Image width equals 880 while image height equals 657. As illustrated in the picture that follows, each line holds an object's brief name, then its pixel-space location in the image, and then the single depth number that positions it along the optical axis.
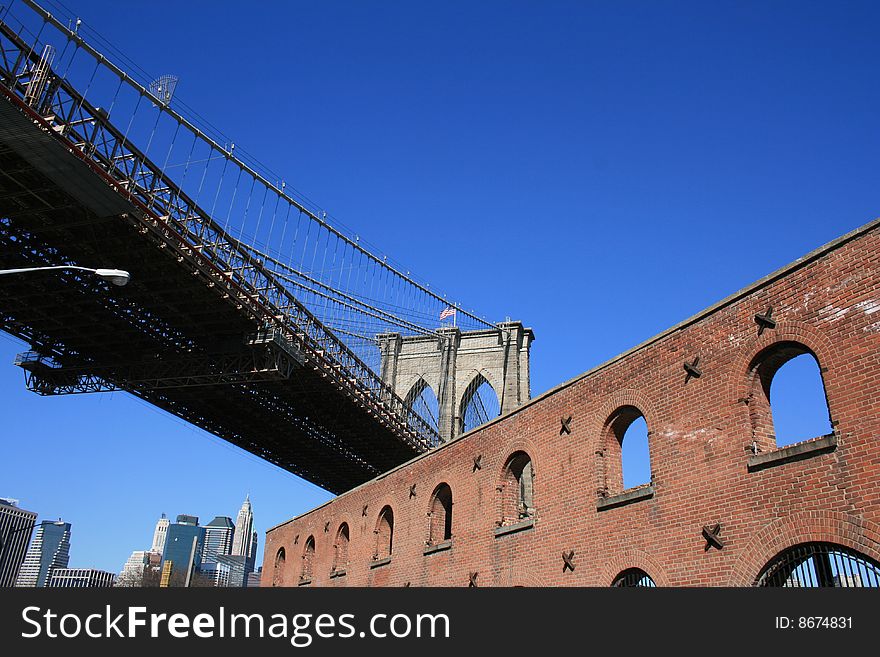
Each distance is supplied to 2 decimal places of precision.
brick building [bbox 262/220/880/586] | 9.43
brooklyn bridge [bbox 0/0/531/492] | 19.53
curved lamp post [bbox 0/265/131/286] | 12.16
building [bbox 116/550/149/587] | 95.84
